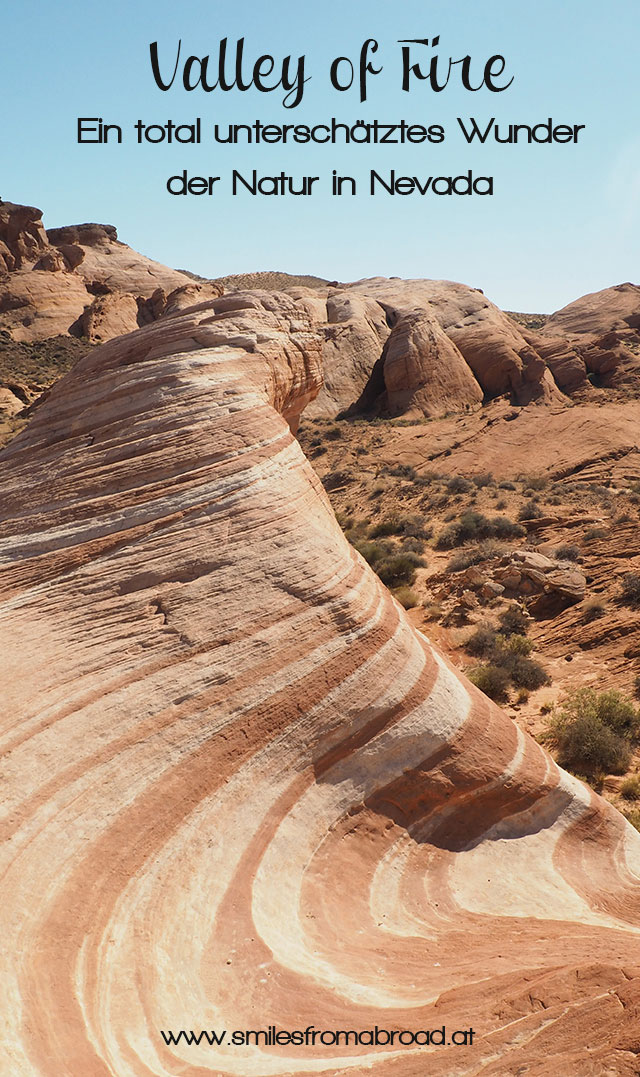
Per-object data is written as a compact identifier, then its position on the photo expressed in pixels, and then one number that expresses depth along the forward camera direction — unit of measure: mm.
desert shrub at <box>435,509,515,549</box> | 18469
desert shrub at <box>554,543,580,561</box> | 15938
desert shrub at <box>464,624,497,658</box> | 12539
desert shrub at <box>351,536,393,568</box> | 17281
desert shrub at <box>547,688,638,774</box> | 9117
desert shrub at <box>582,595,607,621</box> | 13164
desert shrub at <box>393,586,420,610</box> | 15008
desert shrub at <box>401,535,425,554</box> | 17984
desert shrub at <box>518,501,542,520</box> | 19797
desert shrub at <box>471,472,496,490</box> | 24250
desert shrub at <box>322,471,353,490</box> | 25986
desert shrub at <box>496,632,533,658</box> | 12375
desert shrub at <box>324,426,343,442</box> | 32312
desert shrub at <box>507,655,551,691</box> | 11414
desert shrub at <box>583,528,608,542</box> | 16766
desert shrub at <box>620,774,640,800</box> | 8570
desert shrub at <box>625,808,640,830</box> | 7682
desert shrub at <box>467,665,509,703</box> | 11141
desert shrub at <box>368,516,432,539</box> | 19688
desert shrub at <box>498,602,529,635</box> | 13305
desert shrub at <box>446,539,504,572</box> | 16375
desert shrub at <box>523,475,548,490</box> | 23328
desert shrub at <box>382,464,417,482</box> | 26031
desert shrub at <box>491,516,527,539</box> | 18375
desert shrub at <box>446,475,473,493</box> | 23297
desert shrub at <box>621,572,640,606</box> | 13188
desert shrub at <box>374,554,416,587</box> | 16391
